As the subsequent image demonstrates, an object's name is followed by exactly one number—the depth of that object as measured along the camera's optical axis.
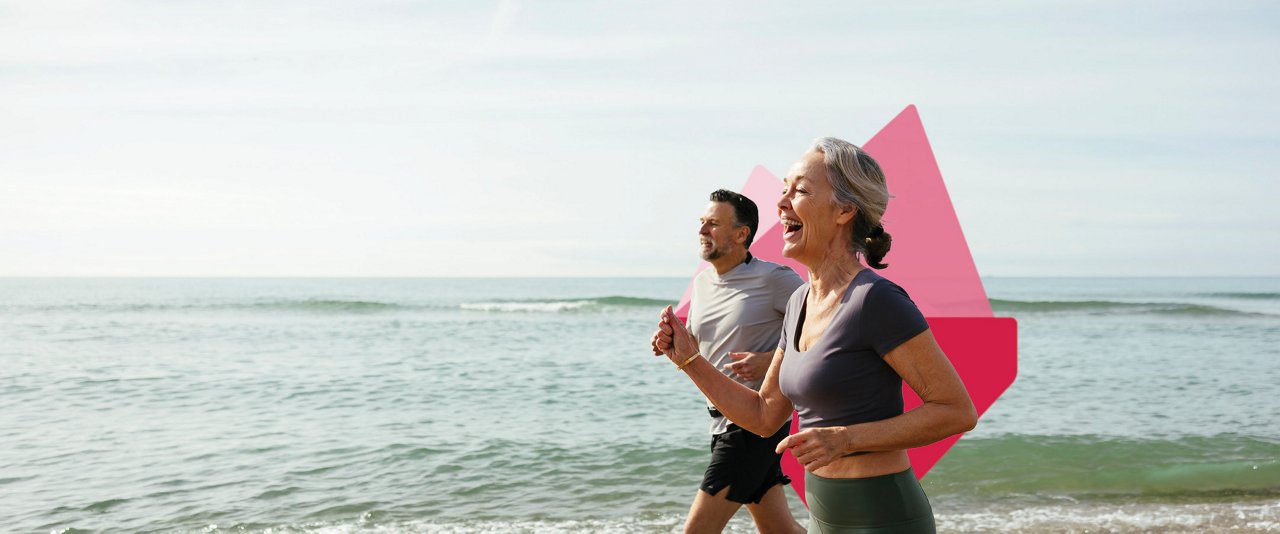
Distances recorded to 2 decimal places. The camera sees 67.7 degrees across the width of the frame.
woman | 1.98
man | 3.95
